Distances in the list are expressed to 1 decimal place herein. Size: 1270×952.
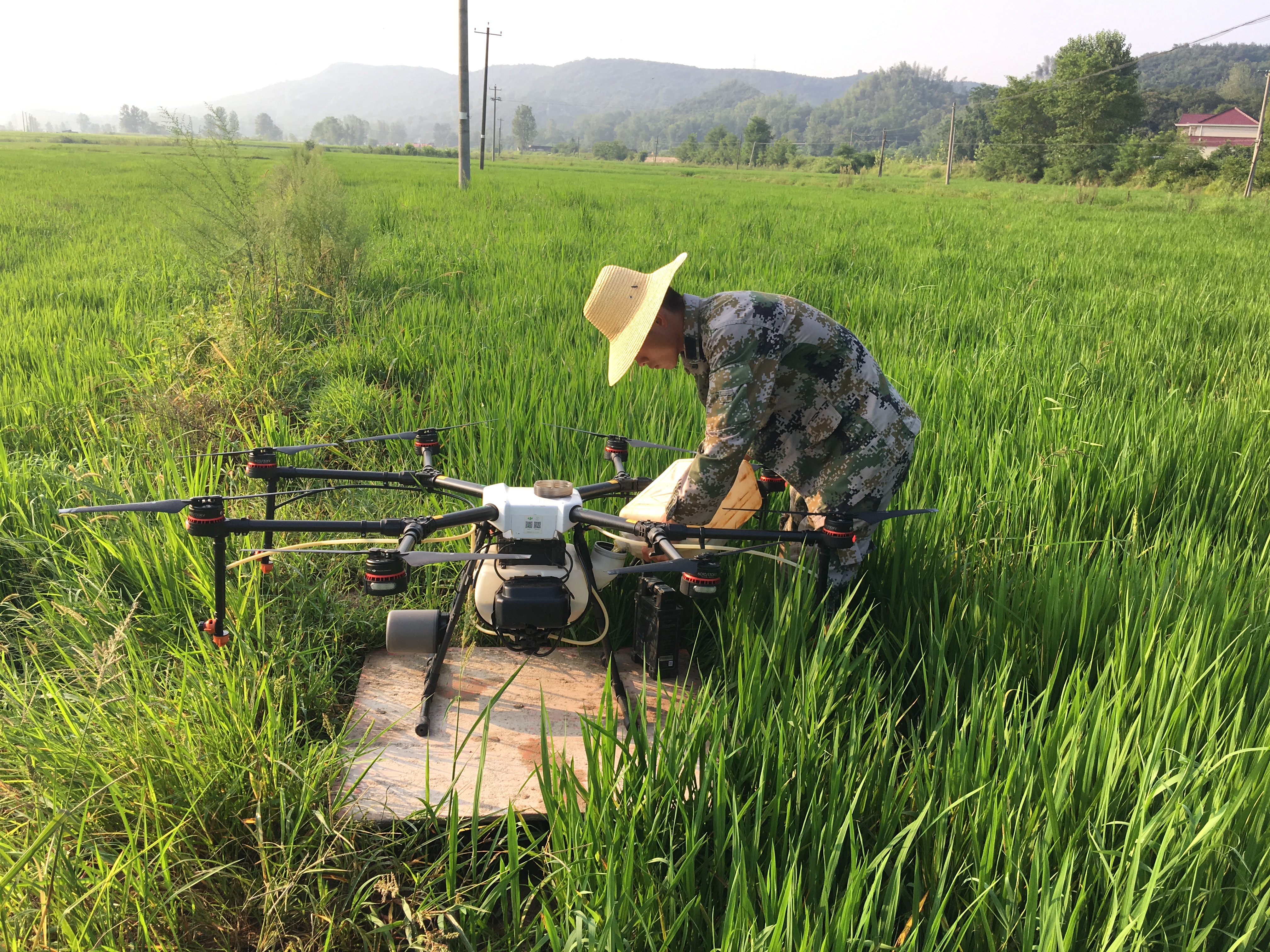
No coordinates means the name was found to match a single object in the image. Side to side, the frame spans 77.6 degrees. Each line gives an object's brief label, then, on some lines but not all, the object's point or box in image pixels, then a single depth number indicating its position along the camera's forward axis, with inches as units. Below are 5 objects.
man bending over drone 84.0
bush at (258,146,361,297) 237.8
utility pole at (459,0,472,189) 677.9
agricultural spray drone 67.7
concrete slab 73.4
